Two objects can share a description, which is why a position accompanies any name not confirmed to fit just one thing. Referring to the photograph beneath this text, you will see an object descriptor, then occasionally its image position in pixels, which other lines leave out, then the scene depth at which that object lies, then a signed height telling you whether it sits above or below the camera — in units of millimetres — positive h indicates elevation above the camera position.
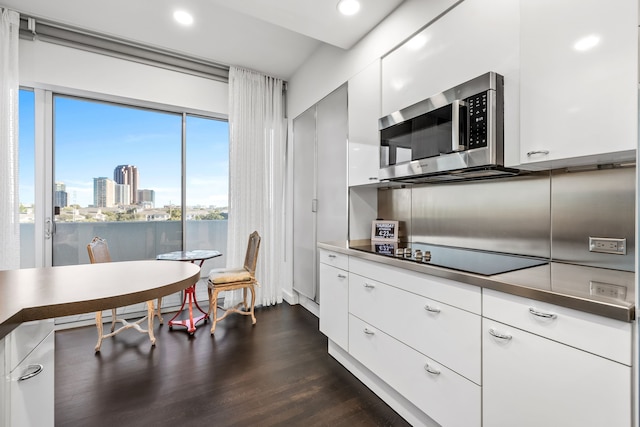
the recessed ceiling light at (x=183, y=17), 2653 +1843
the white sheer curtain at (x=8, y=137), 2592 +697
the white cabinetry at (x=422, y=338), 1295 -672
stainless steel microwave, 1469 +463
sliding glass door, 2969 +395
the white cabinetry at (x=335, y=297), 2195 -674
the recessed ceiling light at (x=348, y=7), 2066 +1511
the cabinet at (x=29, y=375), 913 -572
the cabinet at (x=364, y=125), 2312 +748
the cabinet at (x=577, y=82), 1061 +539
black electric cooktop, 1393 -259
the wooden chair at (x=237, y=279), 3002 -702
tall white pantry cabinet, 2852 +344
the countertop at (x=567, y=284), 881 -266
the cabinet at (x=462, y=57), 1434 +927
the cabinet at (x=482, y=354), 903 -584
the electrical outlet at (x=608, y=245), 1316 -148
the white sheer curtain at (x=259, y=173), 3619 +524
